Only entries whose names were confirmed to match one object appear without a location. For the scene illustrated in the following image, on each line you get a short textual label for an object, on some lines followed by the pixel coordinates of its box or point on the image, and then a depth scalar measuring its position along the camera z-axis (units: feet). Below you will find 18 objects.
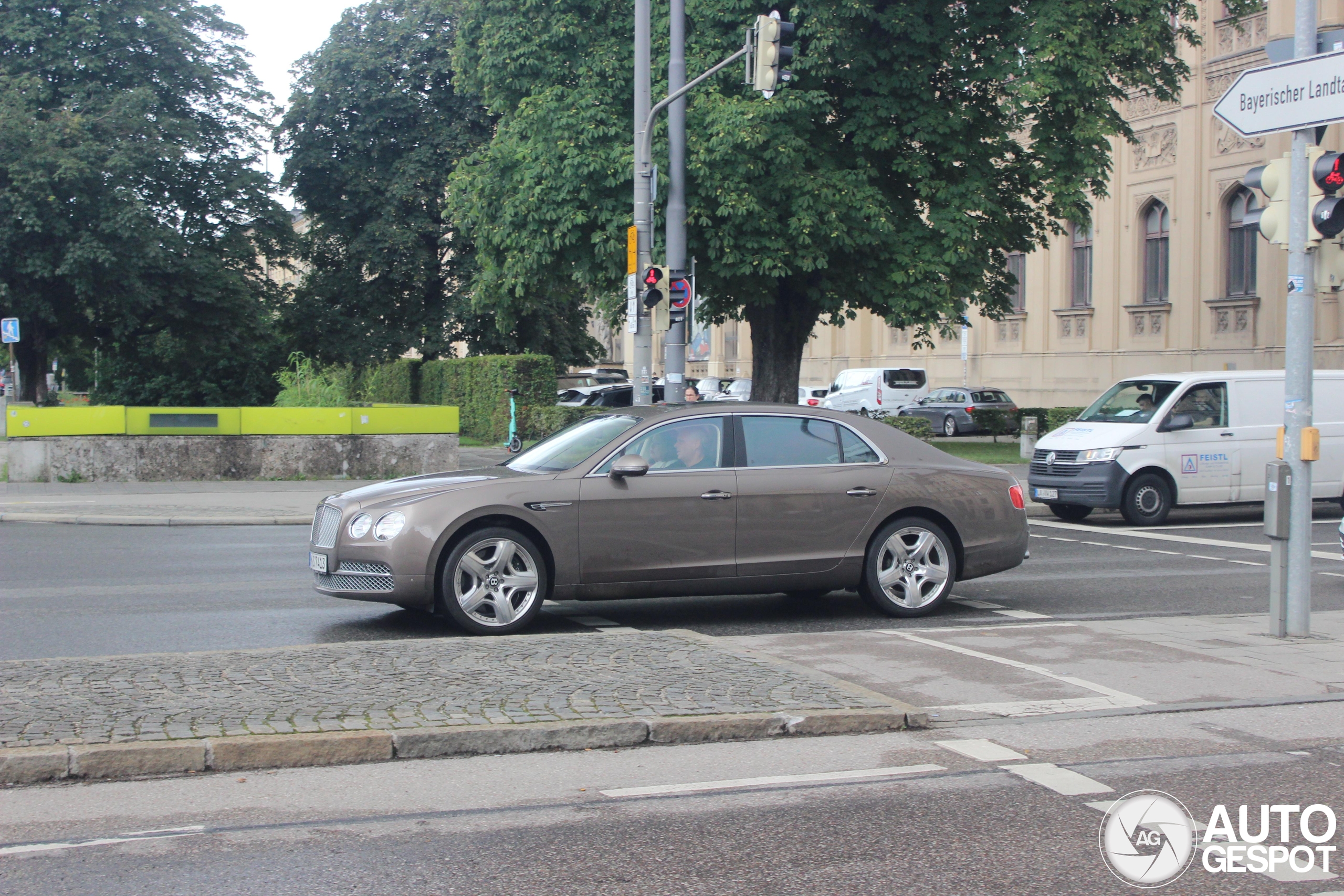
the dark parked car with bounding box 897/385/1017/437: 135.23
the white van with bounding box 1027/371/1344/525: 57.06
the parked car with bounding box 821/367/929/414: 150.00
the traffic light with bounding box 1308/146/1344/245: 28.32
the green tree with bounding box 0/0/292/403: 115.14
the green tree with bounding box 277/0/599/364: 138.00
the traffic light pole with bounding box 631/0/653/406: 59.98
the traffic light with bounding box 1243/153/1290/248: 29.43
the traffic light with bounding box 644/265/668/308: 58.80
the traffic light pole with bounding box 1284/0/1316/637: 28.94
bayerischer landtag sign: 27.94
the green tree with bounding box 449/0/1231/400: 74.23
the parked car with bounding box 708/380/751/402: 152.76
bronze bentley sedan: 29.07
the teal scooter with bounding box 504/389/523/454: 92.94
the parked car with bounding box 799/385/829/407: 152.95
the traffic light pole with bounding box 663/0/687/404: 60.70
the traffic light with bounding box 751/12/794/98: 52.90
